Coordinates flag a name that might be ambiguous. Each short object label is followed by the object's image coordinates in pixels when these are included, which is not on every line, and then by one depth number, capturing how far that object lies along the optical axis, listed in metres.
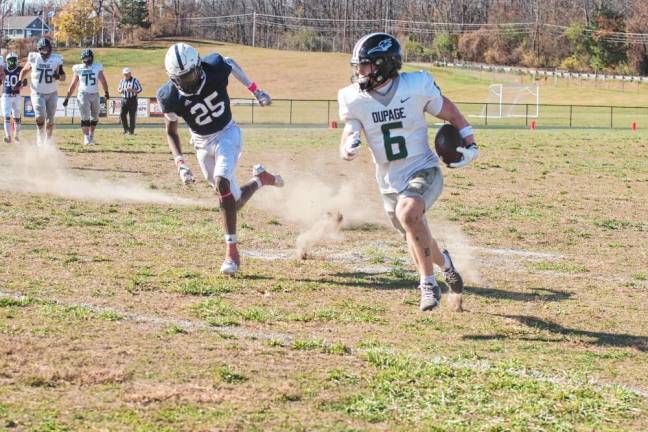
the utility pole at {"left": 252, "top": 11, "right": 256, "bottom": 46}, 140.98
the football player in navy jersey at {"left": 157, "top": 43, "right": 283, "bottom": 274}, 8.59
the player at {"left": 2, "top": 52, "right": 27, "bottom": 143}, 22.09
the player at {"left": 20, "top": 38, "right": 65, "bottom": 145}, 19.34
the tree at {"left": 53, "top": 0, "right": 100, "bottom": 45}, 112.75
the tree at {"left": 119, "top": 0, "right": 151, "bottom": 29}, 119.75
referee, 28.22
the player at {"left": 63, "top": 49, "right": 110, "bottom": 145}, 21.86
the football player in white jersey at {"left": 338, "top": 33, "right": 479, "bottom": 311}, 7.01
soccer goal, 59.18
